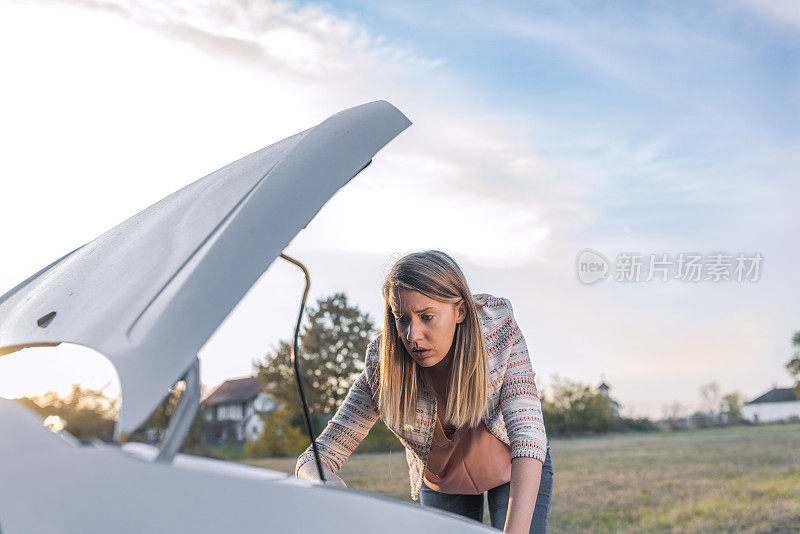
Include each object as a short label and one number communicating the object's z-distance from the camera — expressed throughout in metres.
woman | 2.16
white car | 1.01
